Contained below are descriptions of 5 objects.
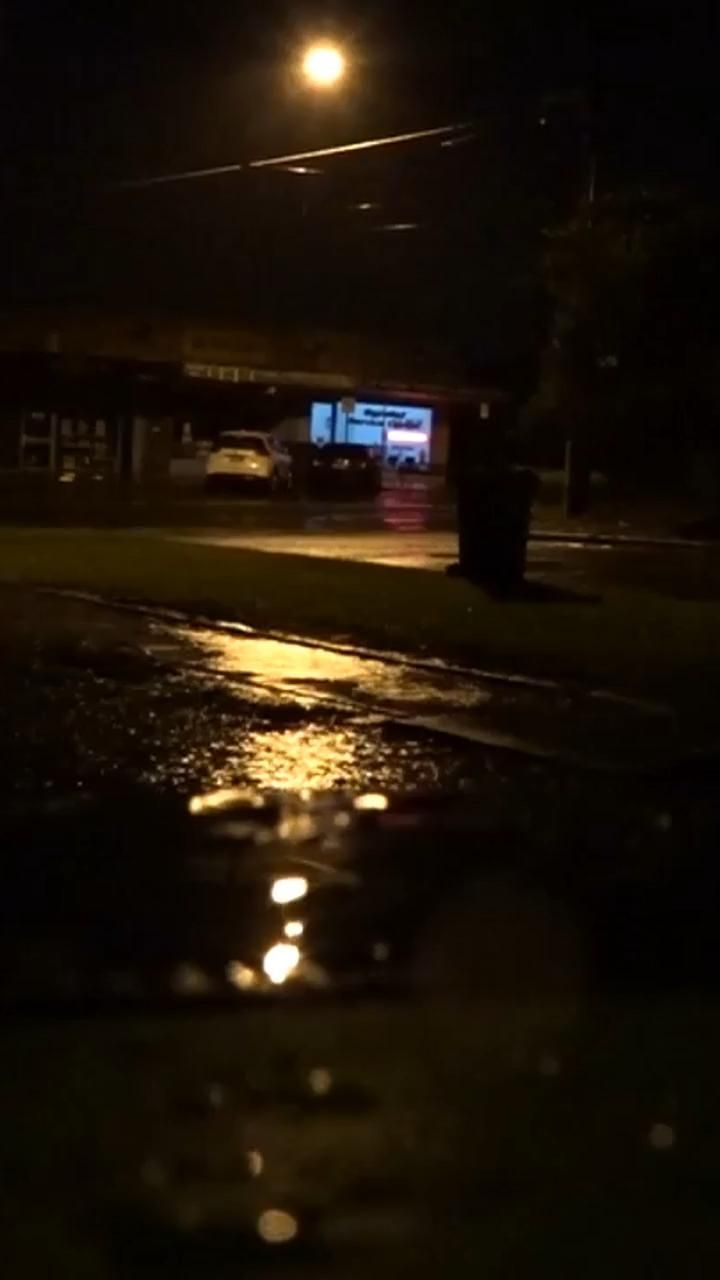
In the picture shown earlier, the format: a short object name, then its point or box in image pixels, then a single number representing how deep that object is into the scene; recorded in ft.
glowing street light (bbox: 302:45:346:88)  94.07
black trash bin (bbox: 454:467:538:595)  81.82
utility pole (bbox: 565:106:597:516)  129.90
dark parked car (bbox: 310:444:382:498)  189.67
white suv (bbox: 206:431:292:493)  181.78
